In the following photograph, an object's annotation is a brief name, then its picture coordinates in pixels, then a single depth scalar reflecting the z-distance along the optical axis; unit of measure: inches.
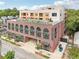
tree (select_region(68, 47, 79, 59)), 327.3
